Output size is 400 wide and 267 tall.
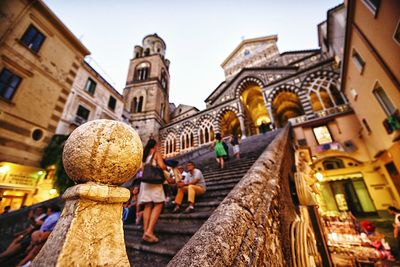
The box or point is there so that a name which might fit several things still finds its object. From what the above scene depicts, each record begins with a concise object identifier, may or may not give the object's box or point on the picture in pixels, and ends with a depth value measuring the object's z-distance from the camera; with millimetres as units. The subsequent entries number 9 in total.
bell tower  20170
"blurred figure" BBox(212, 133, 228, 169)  5555
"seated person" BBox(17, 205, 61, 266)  2629
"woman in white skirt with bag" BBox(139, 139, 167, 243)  2354
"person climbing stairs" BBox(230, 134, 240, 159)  6416
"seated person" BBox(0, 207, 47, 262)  3190
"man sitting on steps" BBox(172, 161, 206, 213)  3057
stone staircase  1944
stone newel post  642
